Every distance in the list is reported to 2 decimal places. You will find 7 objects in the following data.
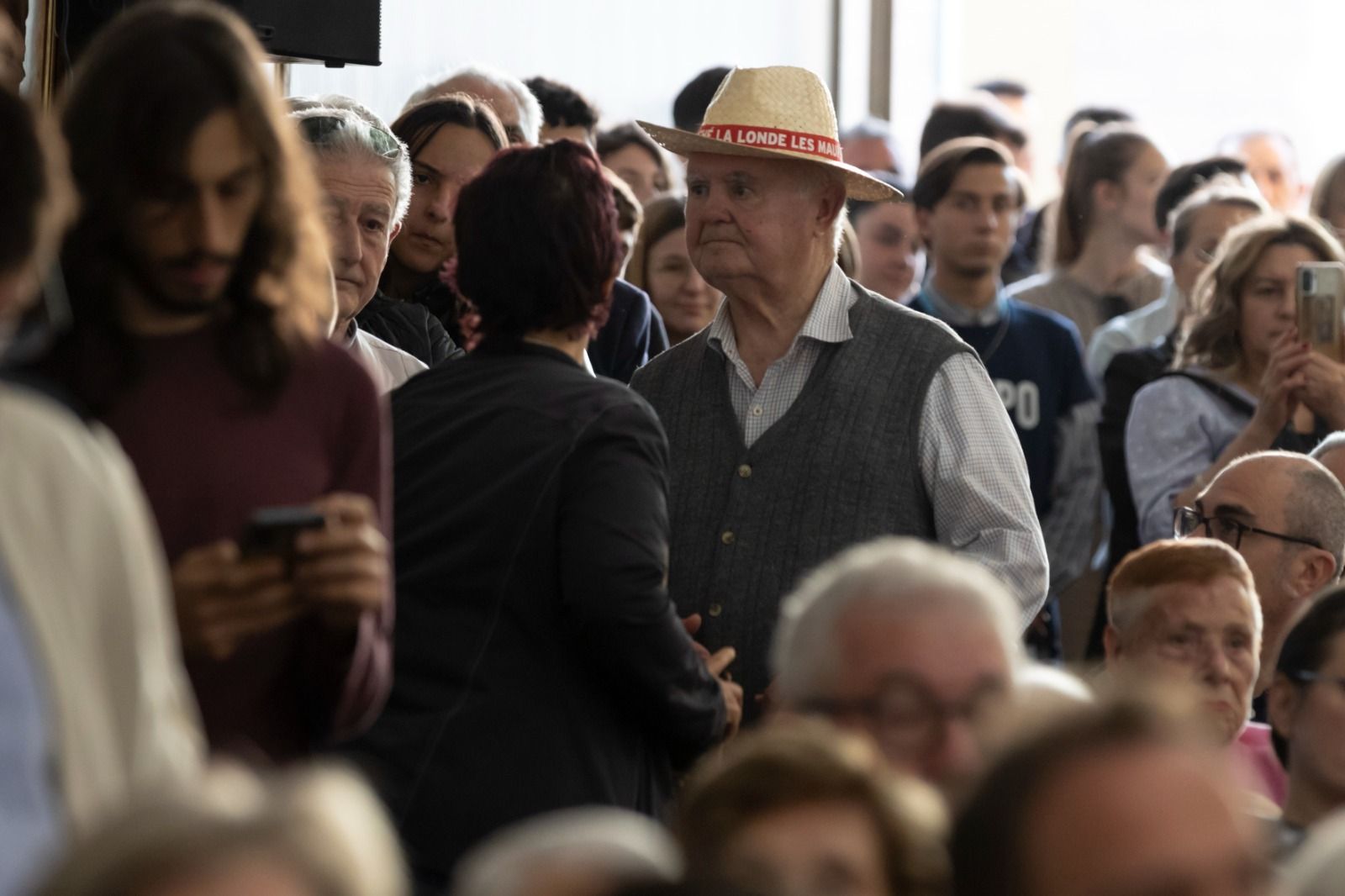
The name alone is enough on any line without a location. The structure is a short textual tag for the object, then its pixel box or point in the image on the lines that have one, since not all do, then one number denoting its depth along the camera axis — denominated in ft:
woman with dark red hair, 20.34
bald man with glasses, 30.73
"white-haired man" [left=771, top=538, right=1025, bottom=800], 15.86
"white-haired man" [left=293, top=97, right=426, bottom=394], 26.40
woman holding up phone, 36.37
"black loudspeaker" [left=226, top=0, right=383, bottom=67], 30.33
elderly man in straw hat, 25.95
